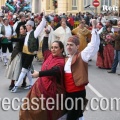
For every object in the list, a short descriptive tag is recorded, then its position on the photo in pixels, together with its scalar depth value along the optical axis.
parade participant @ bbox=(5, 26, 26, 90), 6.28
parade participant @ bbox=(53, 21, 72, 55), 8.84
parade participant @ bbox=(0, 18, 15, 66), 9.19
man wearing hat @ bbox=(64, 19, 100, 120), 3.61
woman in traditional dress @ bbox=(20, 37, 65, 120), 3.57
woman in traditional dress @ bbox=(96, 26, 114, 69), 9.15
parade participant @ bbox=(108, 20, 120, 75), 8.18
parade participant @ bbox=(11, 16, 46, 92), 6.12
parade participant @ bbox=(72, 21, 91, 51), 8.73
